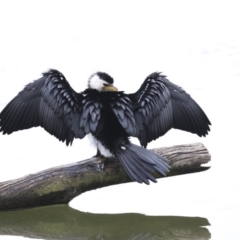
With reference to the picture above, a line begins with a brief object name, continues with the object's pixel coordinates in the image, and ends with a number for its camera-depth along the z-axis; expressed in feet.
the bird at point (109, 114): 51.96
